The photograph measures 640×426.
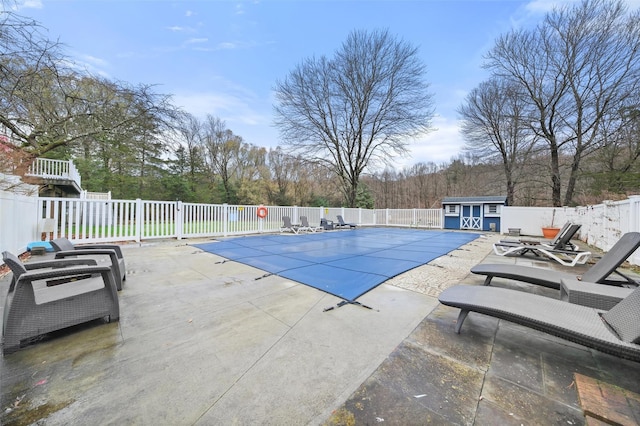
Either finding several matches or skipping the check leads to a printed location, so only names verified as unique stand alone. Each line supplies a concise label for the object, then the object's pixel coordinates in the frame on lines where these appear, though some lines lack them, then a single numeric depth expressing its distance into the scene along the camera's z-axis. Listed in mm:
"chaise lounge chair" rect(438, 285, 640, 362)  1519
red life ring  10914
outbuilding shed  14680
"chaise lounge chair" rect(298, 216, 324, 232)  11698
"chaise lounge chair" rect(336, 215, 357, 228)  14437
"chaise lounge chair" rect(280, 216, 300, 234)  11430
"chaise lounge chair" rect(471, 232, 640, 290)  2726
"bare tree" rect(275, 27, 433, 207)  15930
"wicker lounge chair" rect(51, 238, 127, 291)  2978
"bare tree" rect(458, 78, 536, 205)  14891
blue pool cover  3796
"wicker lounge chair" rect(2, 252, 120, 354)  1815
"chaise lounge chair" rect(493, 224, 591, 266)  5340
